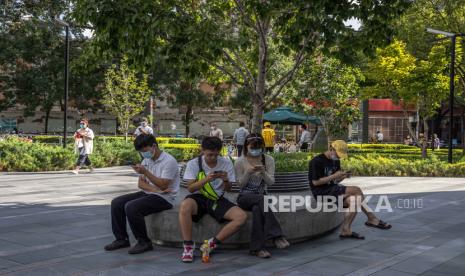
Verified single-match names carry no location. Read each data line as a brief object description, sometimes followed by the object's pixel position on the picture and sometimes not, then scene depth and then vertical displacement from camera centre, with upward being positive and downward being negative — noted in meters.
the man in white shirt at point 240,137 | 17.59 +0.16
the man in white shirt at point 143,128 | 17.38 +0.43
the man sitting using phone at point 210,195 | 6.20 -0.66
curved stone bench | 6.52 -1.12
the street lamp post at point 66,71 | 20.38 +2.70
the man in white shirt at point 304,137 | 22.24 +0.23
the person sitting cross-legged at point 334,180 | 7.16 -0.52
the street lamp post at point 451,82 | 20.13 +2.41
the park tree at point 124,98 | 30.44 +2.53
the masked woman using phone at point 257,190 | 6.25 -0.62
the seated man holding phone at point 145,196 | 6.46 -0.71
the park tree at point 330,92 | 25.67 +2.52
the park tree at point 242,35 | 8.07 +1.83
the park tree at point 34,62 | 40.03 +6.74
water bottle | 6.04 -1.29
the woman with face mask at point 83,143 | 16.72 -0.09
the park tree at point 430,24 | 24.16 +5.74
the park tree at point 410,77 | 23.47 +3.14
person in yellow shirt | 17.93 +0.24
